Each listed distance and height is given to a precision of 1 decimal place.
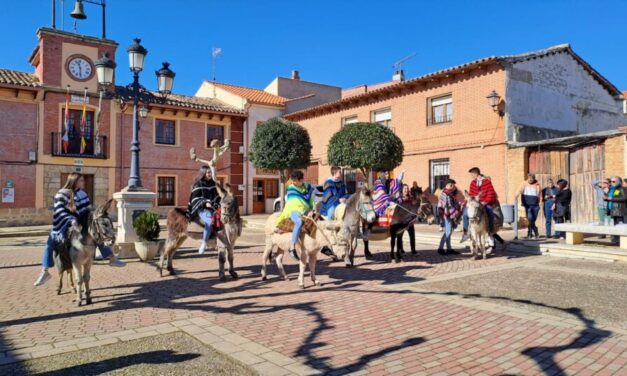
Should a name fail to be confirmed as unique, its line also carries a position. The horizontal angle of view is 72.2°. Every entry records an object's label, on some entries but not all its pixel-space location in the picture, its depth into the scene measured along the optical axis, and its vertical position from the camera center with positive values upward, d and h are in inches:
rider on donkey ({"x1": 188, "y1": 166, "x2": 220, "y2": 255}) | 309.1 +1.5
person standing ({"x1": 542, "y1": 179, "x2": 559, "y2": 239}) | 495.2 -0.3
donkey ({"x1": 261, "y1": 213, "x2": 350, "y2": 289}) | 280.2 -27.4
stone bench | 390.3 -28.0
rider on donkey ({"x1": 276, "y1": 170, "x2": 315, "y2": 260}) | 281.1 -0.9
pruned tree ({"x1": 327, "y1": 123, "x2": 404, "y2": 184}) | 676.7 +85.9
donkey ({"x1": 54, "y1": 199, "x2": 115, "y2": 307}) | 235.6 -23.3
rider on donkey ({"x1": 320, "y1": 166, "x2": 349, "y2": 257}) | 389.5 +6.9
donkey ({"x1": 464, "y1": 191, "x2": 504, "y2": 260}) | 378.6 -21.6
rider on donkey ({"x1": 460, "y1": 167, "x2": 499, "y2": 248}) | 400.8 +7.4
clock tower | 852.6 +296.1
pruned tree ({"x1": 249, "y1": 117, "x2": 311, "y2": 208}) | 821.2 +107.9
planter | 393.7 -43.1
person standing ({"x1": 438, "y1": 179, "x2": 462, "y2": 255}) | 413.7 -8.7
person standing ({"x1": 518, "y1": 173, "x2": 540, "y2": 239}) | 485.1 +2.0
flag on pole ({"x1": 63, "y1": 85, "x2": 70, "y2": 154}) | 851.6 +158.9
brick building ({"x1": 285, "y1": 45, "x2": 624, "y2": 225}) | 658.2 +157.3
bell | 647.1 +287.5
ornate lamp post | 409.4 +123.6
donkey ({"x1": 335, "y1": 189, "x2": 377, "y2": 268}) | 331.6 -8.3
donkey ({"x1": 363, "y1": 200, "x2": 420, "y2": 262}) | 383.2 -23.2
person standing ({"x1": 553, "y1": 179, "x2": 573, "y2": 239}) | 480.1 -1.5
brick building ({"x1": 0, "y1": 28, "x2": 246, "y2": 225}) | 821.2 +144.2
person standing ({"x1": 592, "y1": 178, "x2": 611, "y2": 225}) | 436.5 +6.0
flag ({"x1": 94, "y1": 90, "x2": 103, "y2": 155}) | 899.4 +137.9
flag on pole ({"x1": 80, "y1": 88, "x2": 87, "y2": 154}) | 884.6 +161.7
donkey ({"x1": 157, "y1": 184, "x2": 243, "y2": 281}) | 298.7 -21.5
